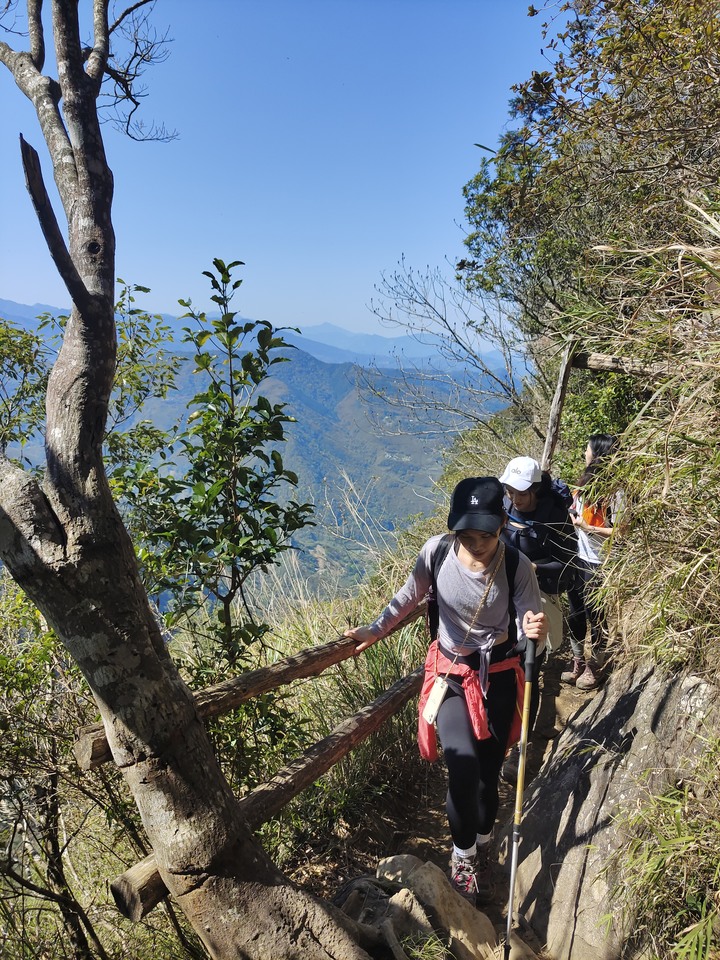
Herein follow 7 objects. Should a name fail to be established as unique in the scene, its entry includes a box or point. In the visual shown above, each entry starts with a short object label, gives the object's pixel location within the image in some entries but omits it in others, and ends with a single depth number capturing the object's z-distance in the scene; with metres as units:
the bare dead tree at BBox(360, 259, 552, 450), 10.41
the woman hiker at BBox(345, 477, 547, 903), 2.77
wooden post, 4.52
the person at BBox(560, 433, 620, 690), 3.85
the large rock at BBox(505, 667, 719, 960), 2.37
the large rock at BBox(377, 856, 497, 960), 2.44
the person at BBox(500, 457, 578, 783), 3.81
